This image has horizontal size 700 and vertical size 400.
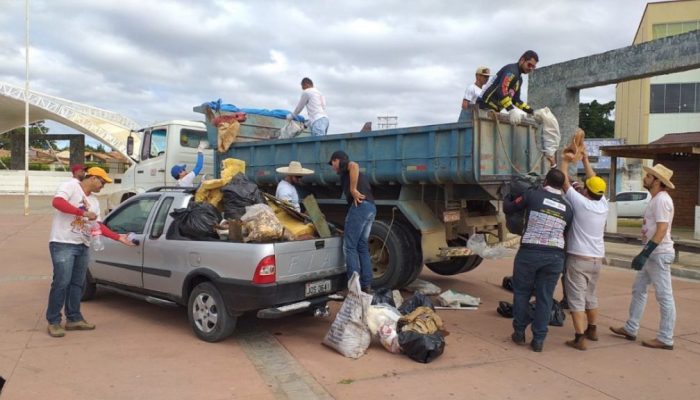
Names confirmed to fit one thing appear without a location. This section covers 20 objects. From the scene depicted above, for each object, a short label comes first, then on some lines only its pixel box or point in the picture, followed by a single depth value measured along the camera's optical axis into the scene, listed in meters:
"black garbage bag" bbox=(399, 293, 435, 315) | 5.29
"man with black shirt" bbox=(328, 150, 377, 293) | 5.68
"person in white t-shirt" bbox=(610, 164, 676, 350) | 5.05
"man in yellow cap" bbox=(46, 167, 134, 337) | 5.07
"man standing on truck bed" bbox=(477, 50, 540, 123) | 6.89
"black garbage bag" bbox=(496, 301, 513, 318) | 6.17
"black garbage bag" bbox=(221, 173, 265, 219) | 5.54
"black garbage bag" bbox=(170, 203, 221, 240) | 5.16
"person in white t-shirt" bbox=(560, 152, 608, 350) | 5.07
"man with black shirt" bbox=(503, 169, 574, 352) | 4.91
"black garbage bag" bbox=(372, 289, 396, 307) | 5.43
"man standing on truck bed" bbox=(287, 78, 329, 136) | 8.45
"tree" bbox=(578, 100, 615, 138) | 44.47
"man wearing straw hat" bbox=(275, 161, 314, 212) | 6.74
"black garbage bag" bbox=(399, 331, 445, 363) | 4.57
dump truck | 6.14
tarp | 8.77
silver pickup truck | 4.72
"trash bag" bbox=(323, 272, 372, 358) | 4.71
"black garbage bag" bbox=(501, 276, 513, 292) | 7.77
